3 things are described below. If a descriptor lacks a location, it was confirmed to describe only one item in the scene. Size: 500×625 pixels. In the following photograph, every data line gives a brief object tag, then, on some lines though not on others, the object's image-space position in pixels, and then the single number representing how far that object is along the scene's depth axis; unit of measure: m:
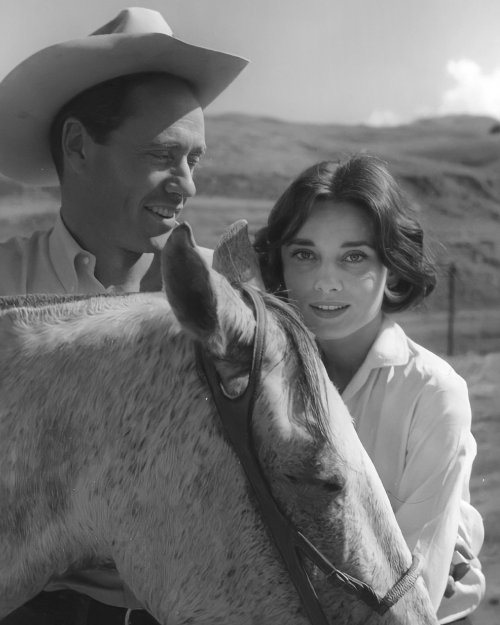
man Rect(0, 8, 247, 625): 1.90
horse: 1.24
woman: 1.67
